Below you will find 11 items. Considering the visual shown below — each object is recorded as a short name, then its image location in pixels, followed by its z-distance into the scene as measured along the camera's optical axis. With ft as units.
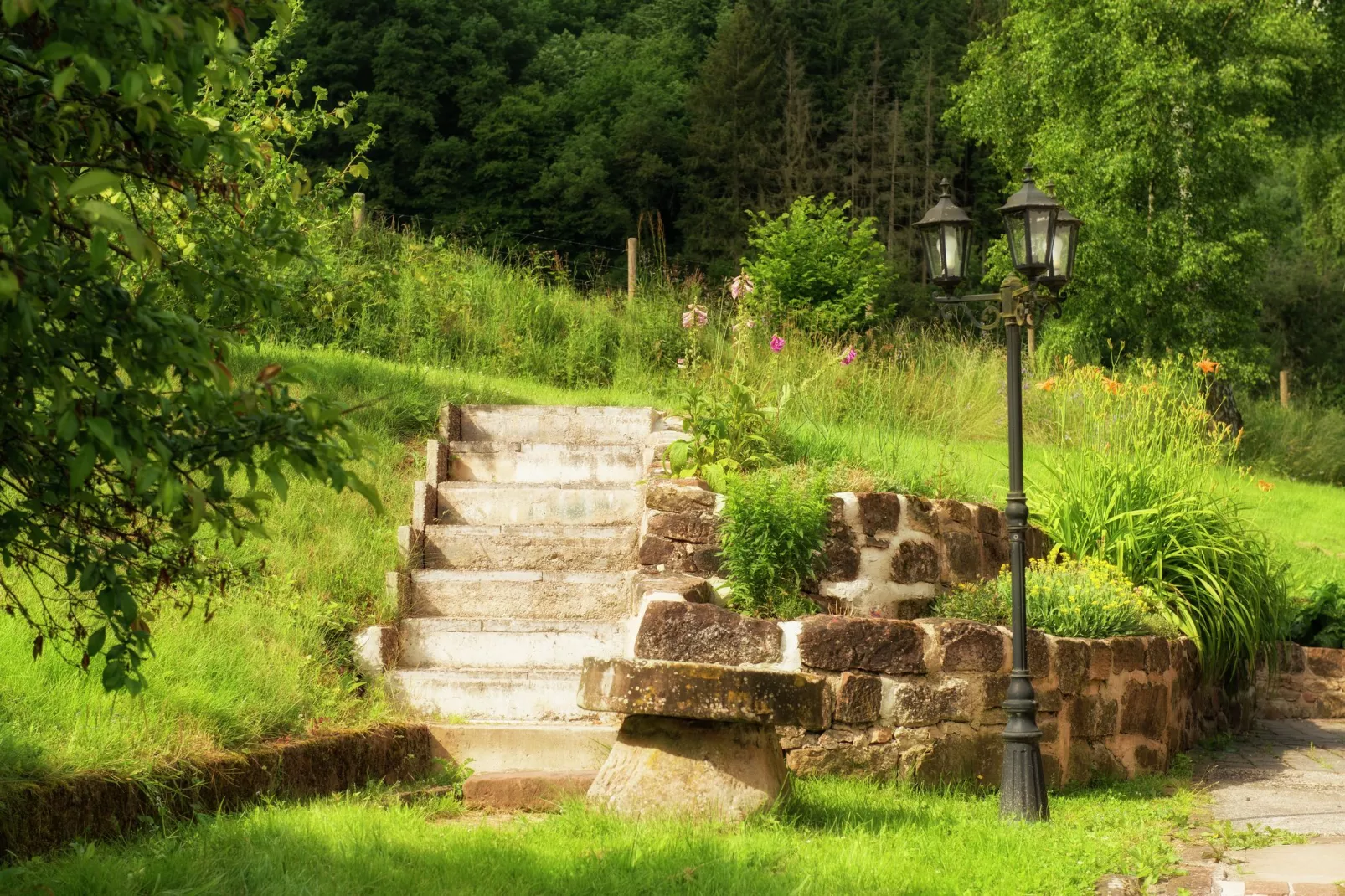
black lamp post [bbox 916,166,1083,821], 18.69
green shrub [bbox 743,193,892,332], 51.13
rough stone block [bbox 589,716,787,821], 15.81
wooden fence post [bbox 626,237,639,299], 45.24
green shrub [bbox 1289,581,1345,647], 33.83
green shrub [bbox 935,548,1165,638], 22.76
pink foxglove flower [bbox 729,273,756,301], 37.93
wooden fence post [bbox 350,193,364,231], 30.14
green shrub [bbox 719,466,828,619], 22.04
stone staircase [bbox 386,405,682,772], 21.38
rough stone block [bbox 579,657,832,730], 15.51
